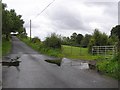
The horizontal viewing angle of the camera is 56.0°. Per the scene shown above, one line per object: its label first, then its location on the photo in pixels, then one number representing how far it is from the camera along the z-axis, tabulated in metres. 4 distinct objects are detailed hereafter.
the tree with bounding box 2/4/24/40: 30.63
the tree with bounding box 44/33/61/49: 17.81
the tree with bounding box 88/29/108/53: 17.45
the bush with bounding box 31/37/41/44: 26.63
